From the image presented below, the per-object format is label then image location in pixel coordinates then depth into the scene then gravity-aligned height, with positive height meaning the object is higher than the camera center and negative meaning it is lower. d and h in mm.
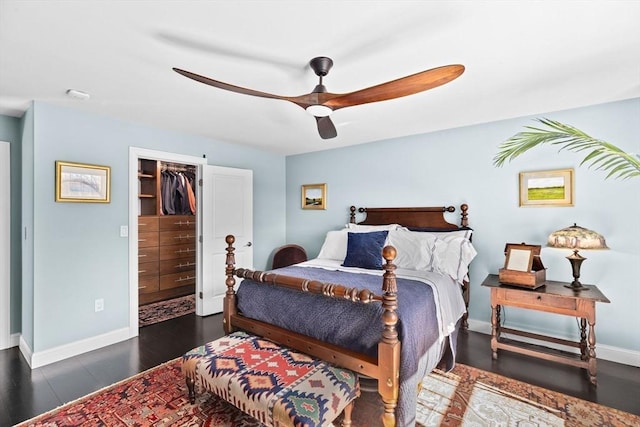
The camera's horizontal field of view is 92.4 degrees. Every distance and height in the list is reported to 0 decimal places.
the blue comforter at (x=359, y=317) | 1951 -775
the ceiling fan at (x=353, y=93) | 1663 +749
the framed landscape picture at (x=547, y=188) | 3084 +253
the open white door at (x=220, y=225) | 4195 -174
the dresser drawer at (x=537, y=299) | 2662 -785
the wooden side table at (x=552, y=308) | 2559 -847
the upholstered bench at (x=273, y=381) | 1625 -1003
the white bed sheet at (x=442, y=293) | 2544 -737
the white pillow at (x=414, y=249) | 3275 -403
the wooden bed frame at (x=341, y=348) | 1876 -913
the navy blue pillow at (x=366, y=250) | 3275 -410
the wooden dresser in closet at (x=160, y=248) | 4707 -573
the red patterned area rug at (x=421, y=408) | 2064 -1400
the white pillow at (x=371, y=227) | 3902 -193
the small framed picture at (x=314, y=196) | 4991 +279
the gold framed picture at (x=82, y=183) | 2986 +312
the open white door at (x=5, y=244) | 3193 -320
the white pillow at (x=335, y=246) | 3918 -440
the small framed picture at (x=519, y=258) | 2896 -440
